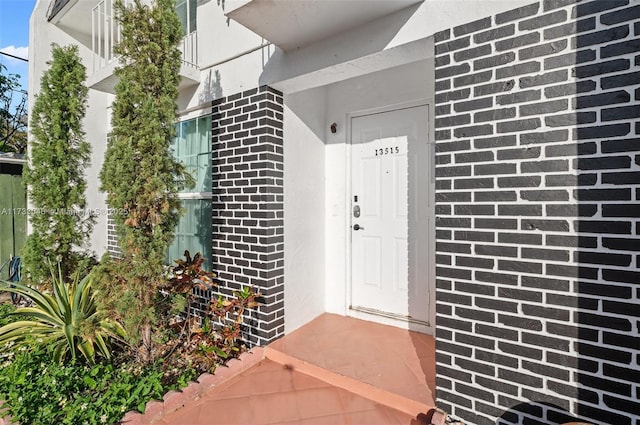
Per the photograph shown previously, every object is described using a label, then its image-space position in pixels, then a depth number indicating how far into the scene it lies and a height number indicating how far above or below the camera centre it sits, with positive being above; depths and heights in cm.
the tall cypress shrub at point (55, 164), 378 +58
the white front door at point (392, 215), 325 -8
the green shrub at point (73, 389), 203 -131
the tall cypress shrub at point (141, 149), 243 +48
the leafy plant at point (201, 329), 272 -111
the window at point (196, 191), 374 +23
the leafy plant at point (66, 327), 267 -105
